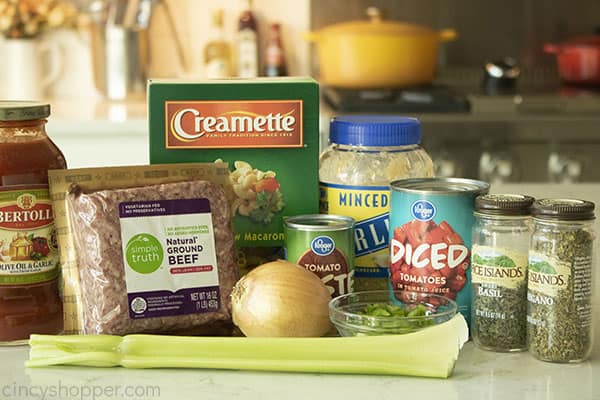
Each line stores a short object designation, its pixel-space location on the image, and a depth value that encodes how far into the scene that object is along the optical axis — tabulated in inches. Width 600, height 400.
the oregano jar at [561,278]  40.2
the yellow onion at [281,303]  41.3
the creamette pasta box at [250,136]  44.9
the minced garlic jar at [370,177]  45.2
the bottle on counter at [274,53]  128.6
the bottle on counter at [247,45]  129.0
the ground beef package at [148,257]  41.9
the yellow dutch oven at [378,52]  106.3
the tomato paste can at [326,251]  43.3
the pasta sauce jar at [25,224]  42.3
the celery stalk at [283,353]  39.7
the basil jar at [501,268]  41.3
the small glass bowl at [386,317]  40.6
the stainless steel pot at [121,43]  129.6
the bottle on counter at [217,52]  129.3
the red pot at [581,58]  131.1
